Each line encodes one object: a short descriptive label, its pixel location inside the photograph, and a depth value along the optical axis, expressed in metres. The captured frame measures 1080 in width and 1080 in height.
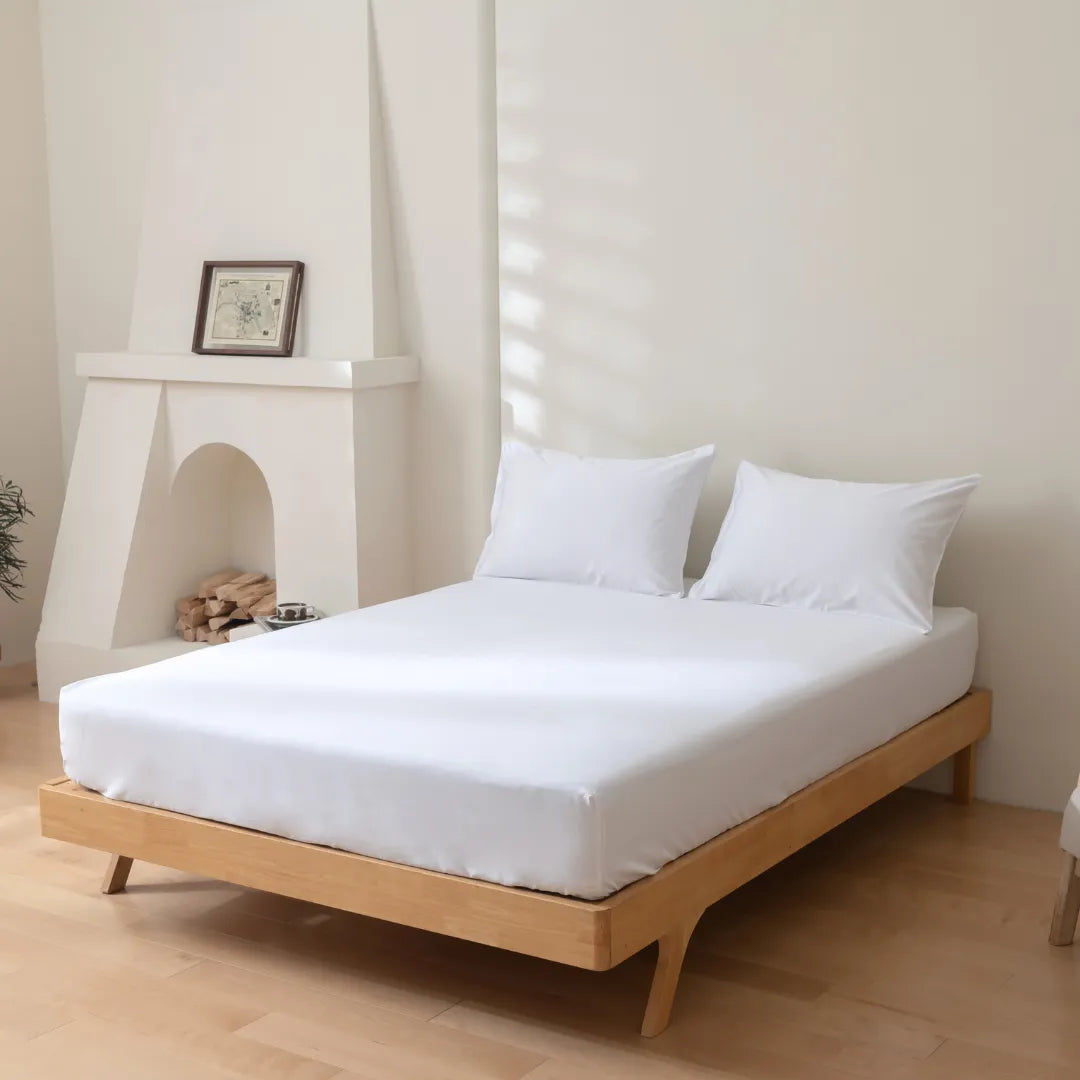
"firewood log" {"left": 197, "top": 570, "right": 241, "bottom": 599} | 5.79
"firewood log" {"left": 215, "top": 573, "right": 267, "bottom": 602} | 5.71
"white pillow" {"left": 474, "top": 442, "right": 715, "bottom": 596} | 4.60
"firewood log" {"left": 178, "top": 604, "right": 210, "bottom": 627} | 5.76
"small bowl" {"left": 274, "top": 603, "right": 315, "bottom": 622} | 5.22
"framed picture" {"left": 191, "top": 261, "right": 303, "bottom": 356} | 5.52
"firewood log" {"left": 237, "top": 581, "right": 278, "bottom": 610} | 5.68
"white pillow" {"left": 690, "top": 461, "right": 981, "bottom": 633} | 4.20
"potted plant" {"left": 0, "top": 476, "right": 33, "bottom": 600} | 5.79
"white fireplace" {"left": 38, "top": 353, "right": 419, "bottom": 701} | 5.31
